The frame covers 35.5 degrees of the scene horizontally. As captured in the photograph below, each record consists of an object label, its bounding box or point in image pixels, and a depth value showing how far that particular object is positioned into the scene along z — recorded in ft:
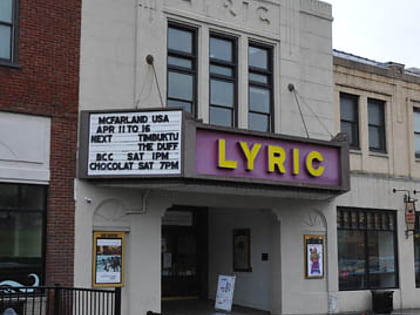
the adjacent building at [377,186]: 67.05
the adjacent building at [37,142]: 46.19
